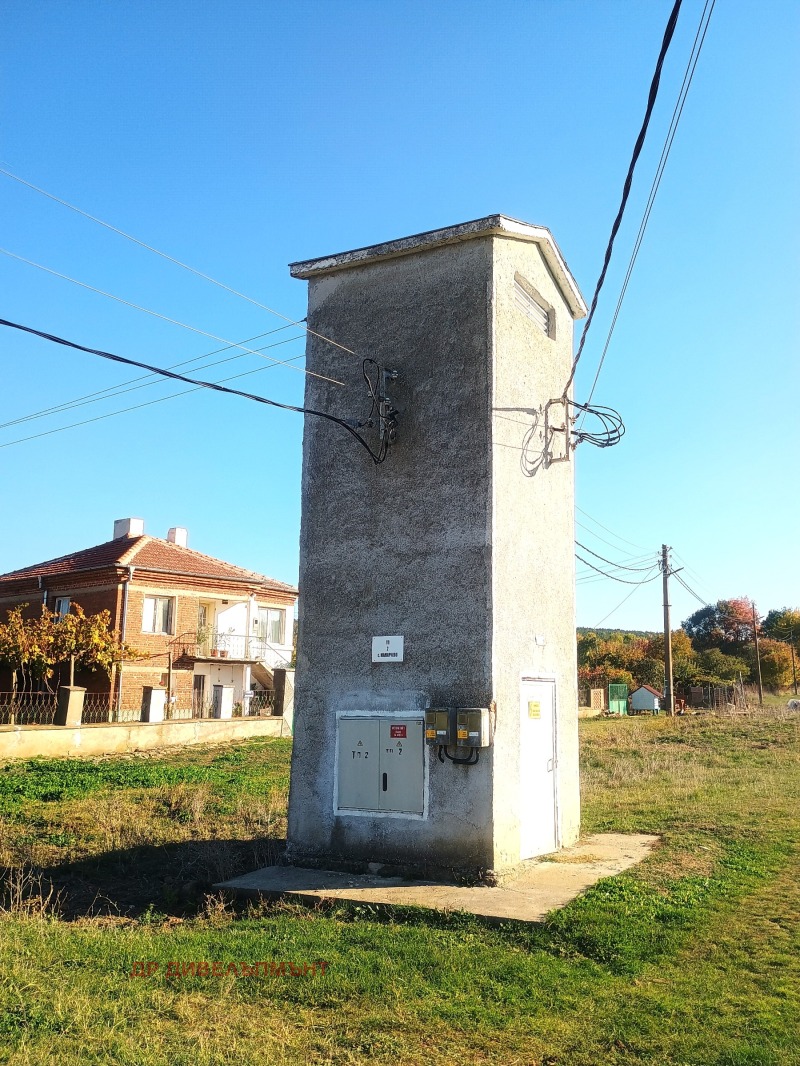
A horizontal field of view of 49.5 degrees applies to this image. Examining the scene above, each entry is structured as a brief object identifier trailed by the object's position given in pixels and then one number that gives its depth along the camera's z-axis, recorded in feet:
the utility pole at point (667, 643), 129.90
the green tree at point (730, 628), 244.01
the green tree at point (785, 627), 245.65
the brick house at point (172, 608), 104.58
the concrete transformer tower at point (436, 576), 30.55
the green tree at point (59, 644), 92.68
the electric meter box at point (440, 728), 30.01
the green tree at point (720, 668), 191.62
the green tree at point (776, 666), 224.12
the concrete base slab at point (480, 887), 25.94
